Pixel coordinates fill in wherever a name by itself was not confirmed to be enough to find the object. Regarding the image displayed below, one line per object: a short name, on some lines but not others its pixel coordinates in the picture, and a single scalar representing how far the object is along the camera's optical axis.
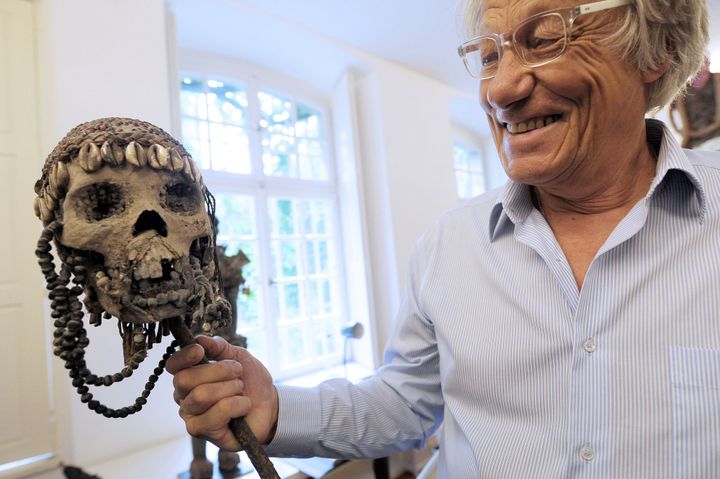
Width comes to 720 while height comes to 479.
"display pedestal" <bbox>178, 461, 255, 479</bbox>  1.81
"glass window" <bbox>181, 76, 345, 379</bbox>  3.39
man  0.70
